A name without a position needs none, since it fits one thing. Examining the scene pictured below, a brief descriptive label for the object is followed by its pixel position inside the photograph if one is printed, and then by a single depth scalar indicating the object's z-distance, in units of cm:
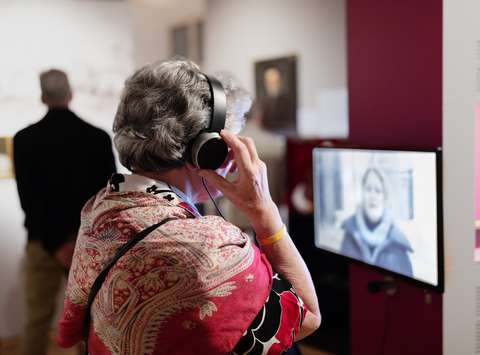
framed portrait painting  465
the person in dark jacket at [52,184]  193
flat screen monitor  160
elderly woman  98
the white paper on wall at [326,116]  424
